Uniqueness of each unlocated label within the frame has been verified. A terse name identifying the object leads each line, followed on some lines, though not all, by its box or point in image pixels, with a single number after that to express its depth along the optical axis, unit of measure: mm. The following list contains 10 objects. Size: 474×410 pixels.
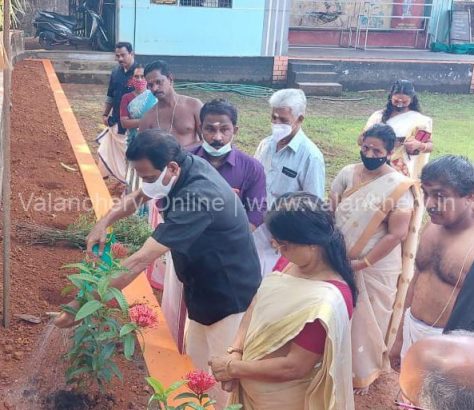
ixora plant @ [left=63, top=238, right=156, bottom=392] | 2850
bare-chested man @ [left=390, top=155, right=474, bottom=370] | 3035
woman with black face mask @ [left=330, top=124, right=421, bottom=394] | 3832
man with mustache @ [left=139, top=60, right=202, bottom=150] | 5293
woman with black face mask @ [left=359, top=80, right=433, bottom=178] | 5059
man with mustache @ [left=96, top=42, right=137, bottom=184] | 6855
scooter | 15016
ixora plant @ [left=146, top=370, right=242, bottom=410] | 2369
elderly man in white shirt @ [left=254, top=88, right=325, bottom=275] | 4207
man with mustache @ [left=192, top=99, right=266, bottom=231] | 4043
